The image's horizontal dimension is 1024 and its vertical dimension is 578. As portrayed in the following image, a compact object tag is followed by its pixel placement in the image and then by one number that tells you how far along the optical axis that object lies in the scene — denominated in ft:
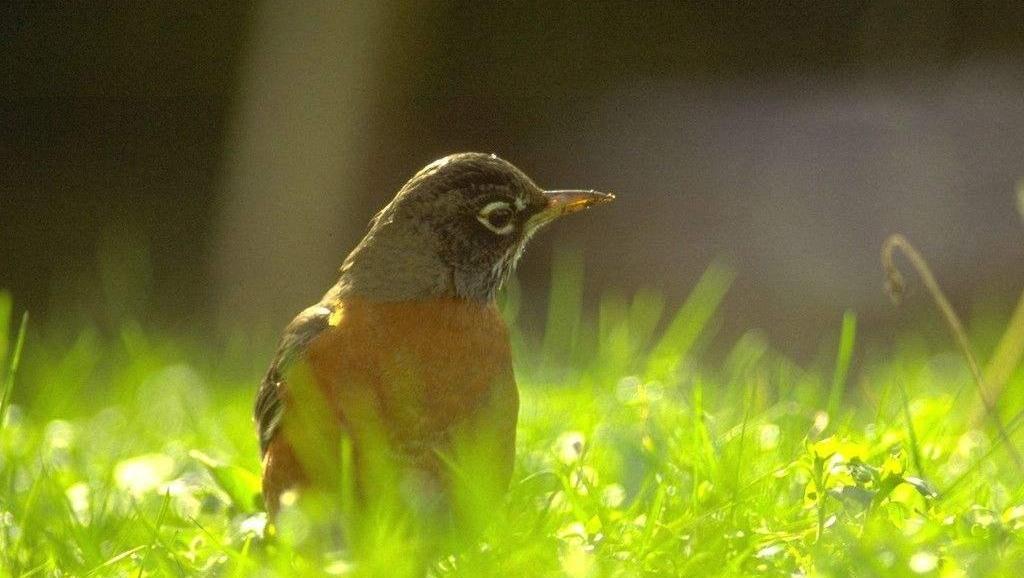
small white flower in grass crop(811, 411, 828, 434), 21.27
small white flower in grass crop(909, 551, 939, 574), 14.26
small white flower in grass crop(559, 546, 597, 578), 15.26
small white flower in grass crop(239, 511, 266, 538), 19.65
